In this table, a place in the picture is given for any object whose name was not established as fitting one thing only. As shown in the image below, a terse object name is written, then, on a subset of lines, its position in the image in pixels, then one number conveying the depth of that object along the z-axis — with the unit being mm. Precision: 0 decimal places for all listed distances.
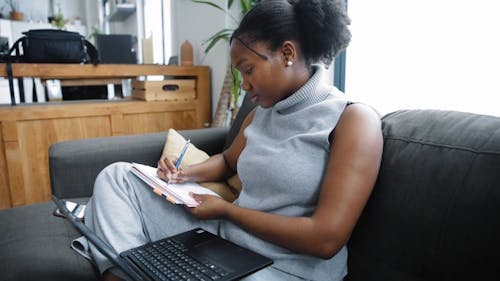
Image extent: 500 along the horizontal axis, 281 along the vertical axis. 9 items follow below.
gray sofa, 679
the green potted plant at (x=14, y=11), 5316
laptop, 670
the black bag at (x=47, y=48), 1925
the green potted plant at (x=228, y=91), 2057
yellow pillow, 1229
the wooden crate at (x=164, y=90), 2203
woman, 762
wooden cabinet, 1817
